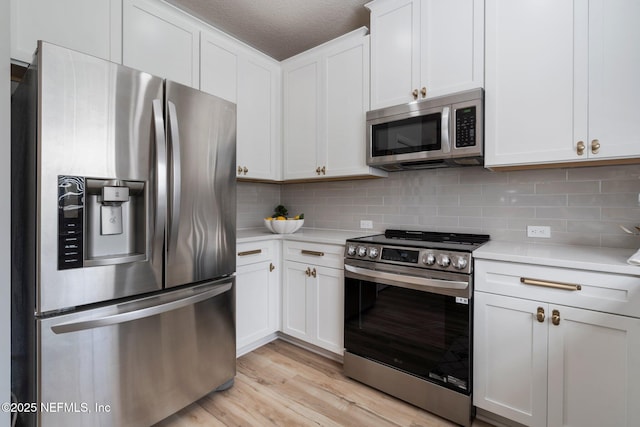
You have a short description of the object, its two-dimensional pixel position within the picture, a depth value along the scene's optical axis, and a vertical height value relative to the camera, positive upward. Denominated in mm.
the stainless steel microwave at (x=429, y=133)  1748 +520
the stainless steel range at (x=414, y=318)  1593 -627
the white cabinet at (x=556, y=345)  1243 -604
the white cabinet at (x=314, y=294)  2170 -632
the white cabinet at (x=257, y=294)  2223 -644
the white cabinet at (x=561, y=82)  1387 +676
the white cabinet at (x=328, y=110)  2273 +855
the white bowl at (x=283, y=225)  2486 -106
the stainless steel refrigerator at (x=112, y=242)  1182 -141
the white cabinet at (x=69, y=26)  1432 +971
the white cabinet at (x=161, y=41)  1793 +1109
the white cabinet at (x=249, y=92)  2234 +983
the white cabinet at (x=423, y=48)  1765 +1065
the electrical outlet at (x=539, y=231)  1850 -106
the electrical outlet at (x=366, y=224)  2629 -96
